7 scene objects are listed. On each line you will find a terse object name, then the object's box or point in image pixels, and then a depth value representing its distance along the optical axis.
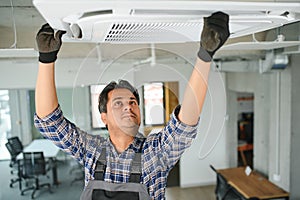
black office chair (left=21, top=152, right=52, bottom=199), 4.55
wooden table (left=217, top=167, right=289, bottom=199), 3.52
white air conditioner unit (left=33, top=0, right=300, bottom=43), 0.46
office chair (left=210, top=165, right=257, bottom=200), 3.72
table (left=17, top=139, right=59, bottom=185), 4.61
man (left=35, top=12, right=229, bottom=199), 0.79
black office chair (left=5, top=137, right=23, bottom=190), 4.28
